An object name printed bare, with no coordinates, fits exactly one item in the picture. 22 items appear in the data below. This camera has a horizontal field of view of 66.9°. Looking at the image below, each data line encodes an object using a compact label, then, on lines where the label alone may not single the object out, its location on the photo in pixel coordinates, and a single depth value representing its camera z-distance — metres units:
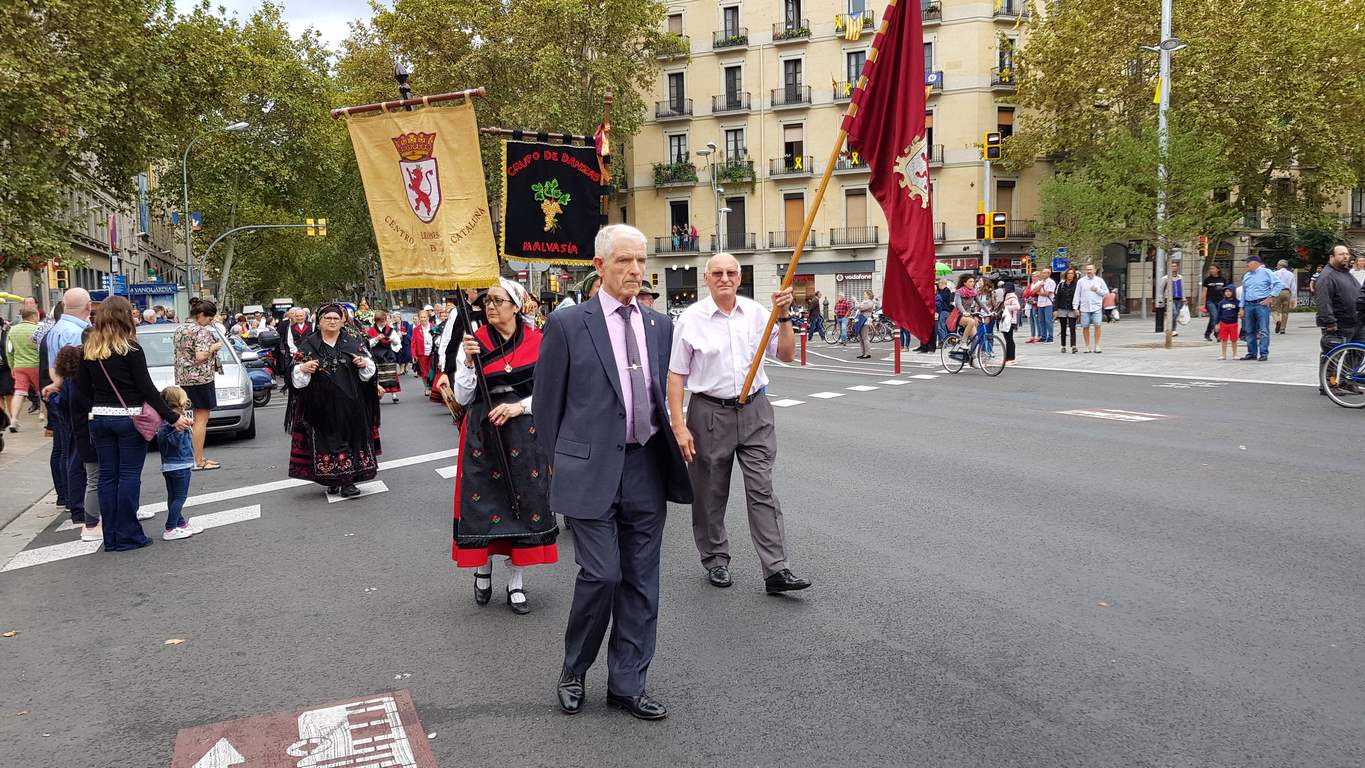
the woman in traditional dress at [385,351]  15.21
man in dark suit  3.80
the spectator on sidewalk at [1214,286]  21.19
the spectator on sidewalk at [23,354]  13.56
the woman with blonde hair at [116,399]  6.81
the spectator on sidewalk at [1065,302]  22.36
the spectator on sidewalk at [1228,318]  18.97
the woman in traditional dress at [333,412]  8.69
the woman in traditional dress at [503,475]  5.36
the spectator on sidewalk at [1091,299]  21.38
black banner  11.48
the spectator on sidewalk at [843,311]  35.38
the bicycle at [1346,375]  11.78
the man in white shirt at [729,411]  5.33
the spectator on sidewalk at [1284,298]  21.95
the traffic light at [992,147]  24.34
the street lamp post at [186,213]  34.59
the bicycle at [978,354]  18.80
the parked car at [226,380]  12.98
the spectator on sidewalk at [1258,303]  17.06
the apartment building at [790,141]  49.88
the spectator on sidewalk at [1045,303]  26.45
